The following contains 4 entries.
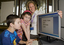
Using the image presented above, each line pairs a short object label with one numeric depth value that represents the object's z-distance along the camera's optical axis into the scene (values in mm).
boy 727
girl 1001
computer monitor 734
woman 1140
